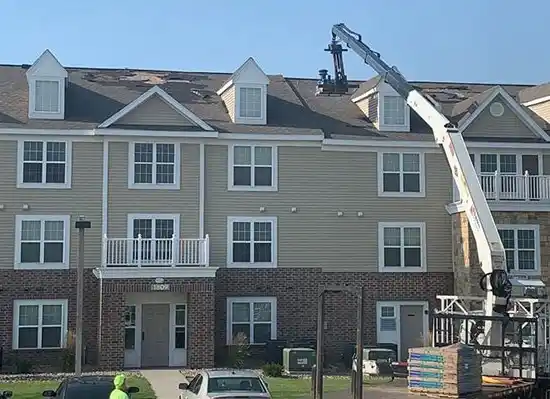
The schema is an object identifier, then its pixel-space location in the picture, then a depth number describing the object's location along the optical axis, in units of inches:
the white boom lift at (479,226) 817.8
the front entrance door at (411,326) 1274.6
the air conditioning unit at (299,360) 1107.3
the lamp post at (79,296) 892.6
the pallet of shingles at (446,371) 596.1
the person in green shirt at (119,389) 493.7
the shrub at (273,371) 1082.7
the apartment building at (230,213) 1177.4
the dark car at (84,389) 591.2
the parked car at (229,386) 652.7
